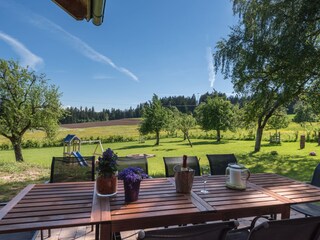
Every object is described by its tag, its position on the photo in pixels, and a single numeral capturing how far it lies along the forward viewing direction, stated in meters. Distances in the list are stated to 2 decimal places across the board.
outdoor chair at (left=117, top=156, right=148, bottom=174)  2.92
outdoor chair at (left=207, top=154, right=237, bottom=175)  3.14
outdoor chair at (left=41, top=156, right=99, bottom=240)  2.80
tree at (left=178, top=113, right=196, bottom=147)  17.19
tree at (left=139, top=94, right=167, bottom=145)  18.59
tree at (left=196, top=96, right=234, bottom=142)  18.31
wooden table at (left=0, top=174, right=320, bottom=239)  1.46
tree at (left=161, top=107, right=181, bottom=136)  18.83
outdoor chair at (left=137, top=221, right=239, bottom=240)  1.03
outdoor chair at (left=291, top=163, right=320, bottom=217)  2.44
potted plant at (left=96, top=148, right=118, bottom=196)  1.83
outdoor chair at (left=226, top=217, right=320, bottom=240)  1.18
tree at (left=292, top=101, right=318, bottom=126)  21.25
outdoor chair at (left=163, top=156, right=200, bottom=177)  3.01
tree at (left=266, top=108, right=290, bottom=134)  14.85
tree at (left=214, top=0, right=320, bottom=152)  4.83
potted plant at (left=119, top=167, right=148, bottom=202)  1.75
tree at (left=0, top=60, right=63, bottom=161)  8.10
